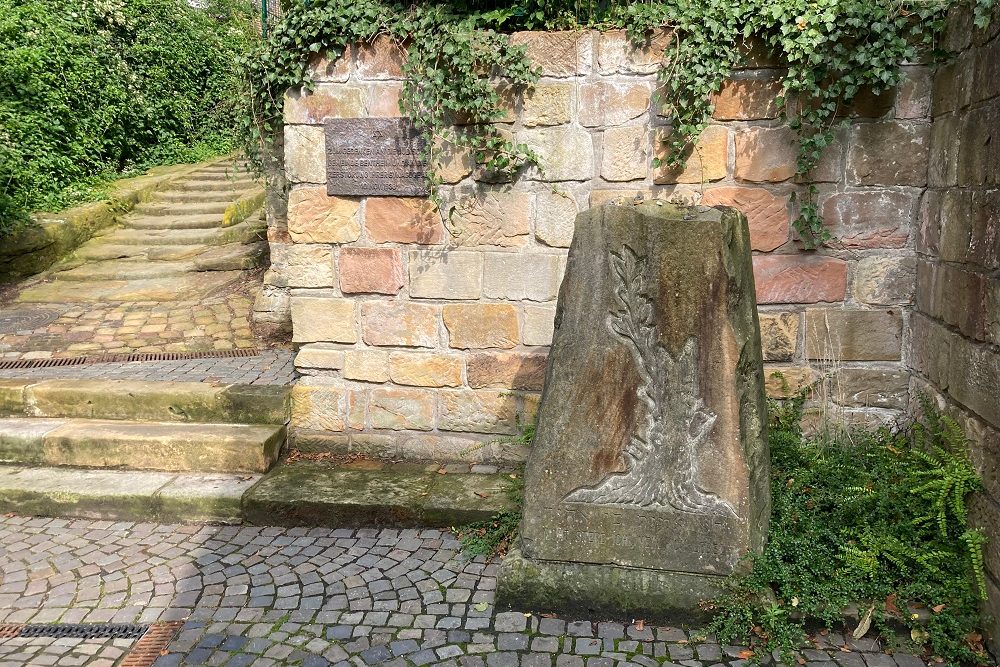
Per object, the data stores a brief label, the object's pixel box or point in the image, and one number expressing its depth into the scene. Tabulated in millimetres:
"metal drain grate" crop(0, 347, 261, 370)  5629
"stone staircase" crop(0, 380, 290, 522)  3883
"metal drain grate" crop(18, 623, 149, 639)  2871
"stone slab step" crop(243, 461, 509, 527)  3664
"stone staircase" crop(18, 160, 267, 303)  7301
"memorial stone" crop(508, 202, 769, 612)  2668
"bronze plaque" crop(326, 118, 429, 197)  3859
